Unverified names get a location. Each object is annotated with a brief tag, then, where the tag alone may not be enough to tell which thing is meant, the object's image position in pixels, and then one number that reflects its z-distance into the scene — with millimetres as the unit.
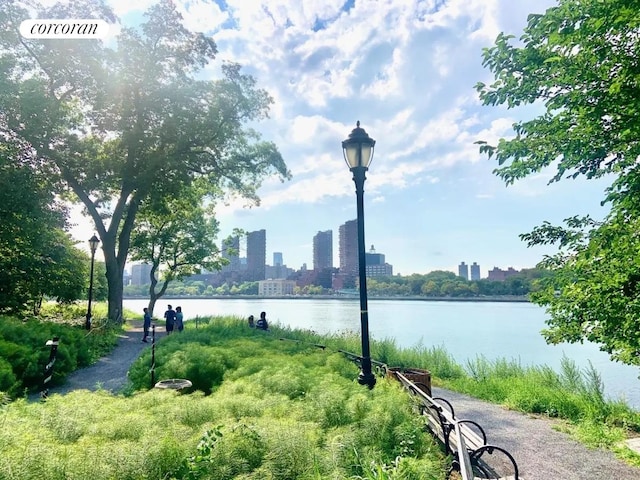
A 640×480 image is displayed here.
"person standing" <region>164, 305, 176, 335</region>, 20203
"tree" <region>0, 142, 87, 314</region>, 17234
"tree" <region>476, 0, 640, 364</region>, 5047
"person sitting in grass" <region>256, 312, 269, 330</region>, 19989
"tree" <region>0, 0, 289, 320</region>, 20188
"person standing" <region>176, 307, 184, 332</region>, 20709
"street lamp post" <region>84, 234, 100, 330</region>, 22367
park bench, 3559
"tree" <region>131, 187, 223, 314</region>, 32562
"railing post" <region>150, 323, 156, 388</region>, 8756
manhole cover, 7012
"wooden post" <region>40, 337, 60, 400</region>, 8258
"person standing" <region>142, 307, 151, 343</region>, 18703
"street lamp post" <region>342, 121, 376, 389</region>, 6668
